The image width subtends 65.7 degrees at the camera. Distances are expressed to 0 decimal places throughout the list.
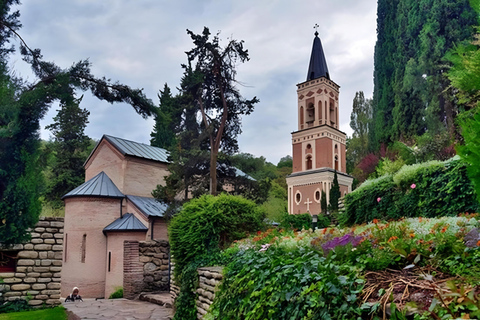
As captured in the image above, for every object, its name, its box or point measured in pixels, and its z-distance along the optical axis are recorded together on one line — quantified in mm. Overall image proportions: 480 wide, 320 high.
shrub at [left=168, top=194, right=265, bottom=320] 8195
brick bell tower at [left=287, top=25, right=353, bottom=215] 30922
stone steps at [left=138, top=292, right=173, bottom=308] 11186
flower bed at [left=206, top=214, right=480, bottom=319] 2707
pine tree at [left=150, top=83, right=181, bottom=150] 16016
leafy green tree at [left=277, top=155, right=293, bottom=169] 54519
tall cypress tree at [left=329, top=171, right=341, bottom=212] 25450
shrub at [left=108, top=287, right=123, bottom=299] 14490
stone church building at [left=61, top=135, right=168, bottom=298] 15961
